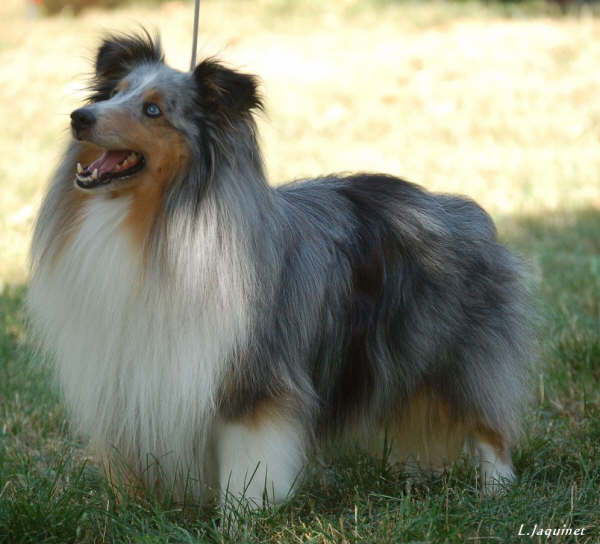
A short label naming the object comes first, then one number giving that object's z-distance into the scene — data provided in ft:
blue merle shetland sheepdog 21.66
